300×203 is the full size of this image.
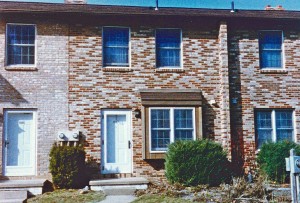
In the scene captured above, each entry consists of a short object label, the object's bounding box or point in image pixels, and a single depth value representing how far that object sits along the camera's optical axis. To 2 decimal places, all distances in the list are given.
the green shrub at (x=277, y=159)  13.38
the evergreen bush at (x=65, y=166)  12.59
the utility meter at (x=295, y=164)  7.62
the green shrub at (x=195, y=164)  12.48
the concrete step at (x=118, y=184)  12.44
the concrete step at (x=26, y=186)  12.12
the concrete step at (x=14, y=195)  11.57
